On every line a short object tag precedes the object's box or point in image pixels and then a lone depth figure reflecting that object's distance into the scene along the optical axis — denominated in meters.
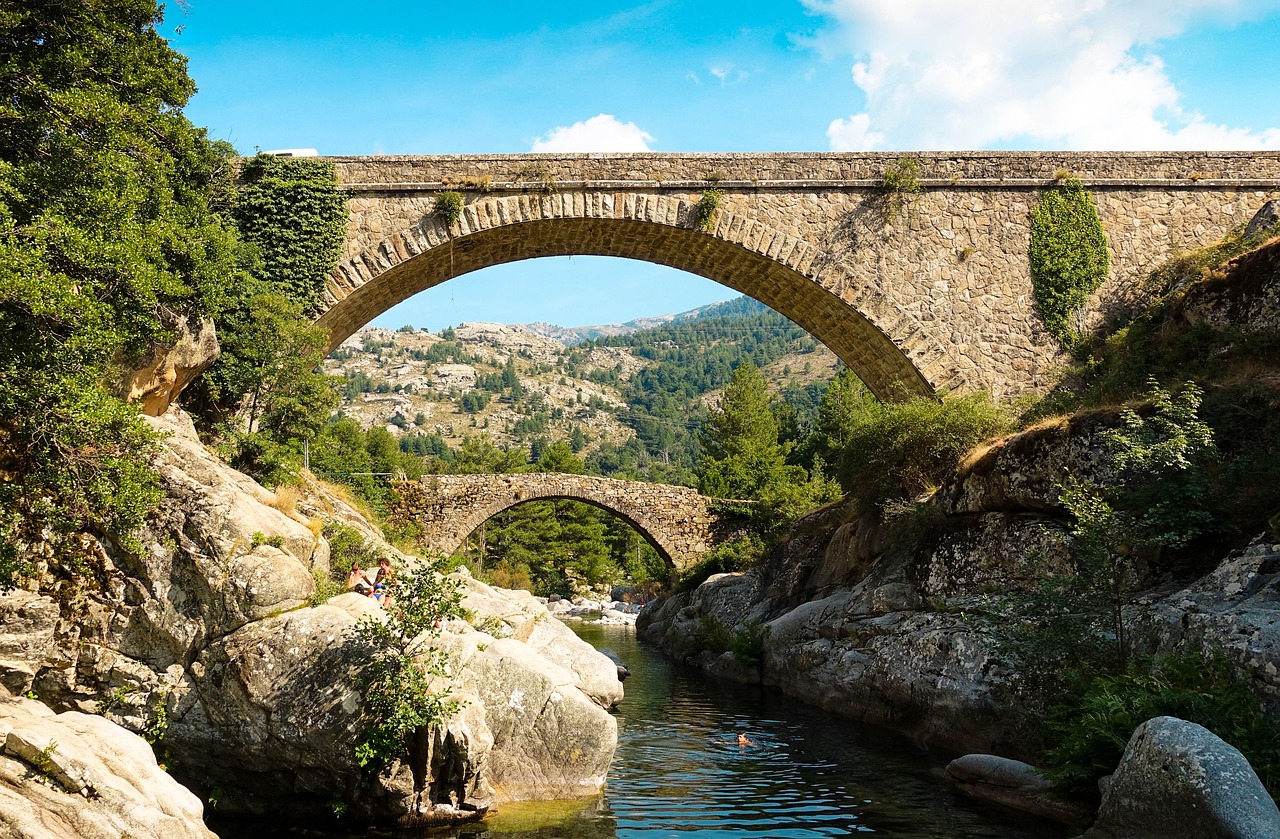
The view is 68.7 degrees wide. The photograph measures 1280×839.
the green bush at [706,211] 17.42
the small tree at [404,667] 8.41
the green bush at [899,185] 18.09
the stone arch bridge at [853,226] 17.25
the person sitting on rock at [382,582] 11.06
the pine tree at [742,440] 39.38
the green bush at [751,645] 18.16
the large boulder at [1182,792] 5.93
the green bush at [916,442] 15.58
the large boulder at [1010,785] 8.20
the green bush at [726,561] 28.38
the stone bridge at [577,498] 32.12
